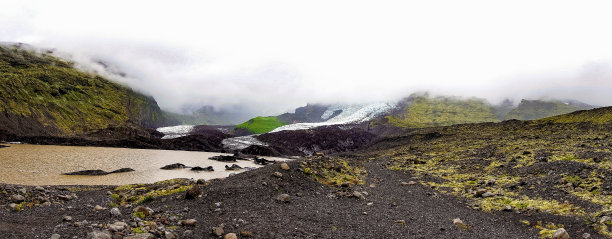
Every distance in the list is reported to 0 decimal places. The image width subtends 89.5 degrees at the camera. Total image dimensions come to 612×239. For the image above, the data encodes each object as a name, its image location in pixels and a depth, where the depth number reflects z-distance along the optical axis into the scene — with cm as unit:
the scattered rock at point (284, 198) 1578
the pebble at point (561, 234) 1142
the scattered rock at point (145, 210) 1269
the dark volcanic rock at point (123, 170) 4502
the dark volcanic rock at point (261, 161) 7342
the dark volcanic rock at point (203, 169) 5094
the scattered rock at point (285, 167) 2068
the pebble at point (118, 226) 966
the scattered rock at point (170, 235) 974
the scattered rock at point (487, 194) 1920
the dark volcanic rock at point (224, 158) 7521
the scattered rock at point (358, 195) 1791
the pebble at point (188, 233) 1034
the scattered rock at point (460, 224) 1344
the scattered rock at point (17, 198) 1615
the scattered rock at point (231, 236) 1004
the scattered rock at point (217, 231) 1041
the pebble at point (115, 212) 1221
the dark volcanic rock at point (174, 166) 5109
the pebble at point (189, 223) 1148
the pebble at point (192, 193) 1596
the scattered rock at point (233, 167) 5485
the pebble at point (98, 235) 863
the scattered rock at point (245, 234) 1048
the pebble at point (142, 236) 909
